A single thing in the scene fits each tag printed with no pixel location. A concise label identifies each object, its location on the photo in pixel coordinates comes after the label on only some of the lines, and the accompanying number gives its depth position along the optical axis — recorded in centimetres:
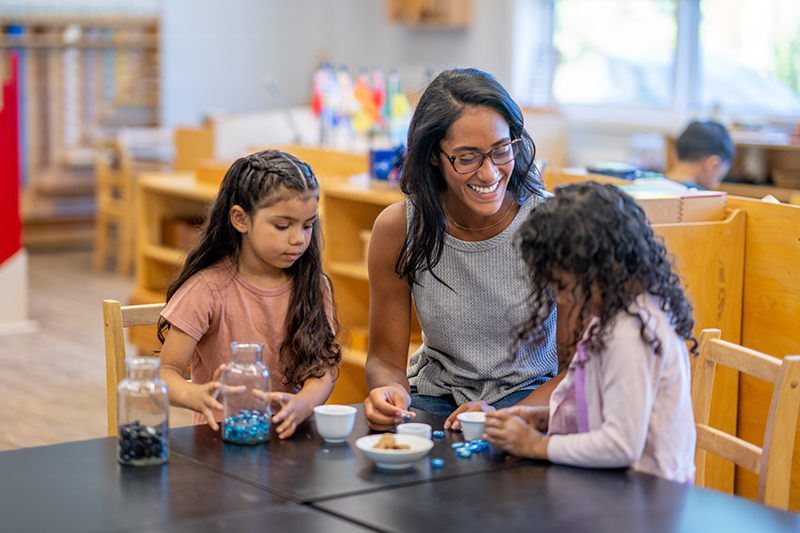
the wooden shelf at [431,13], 966
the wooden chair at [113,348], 293
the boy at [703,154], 509
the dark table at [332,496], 233
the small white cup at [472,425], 262
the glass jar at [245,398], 259
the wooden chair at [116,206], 858
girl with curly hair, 248
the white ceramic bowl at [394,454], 248
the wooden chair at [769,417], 264
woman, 294
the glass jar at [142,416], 250
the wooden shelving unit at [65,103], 972
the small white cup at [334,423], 260
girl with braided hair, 286
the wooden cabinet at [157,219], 568
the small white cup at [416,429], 261
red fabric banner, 635
